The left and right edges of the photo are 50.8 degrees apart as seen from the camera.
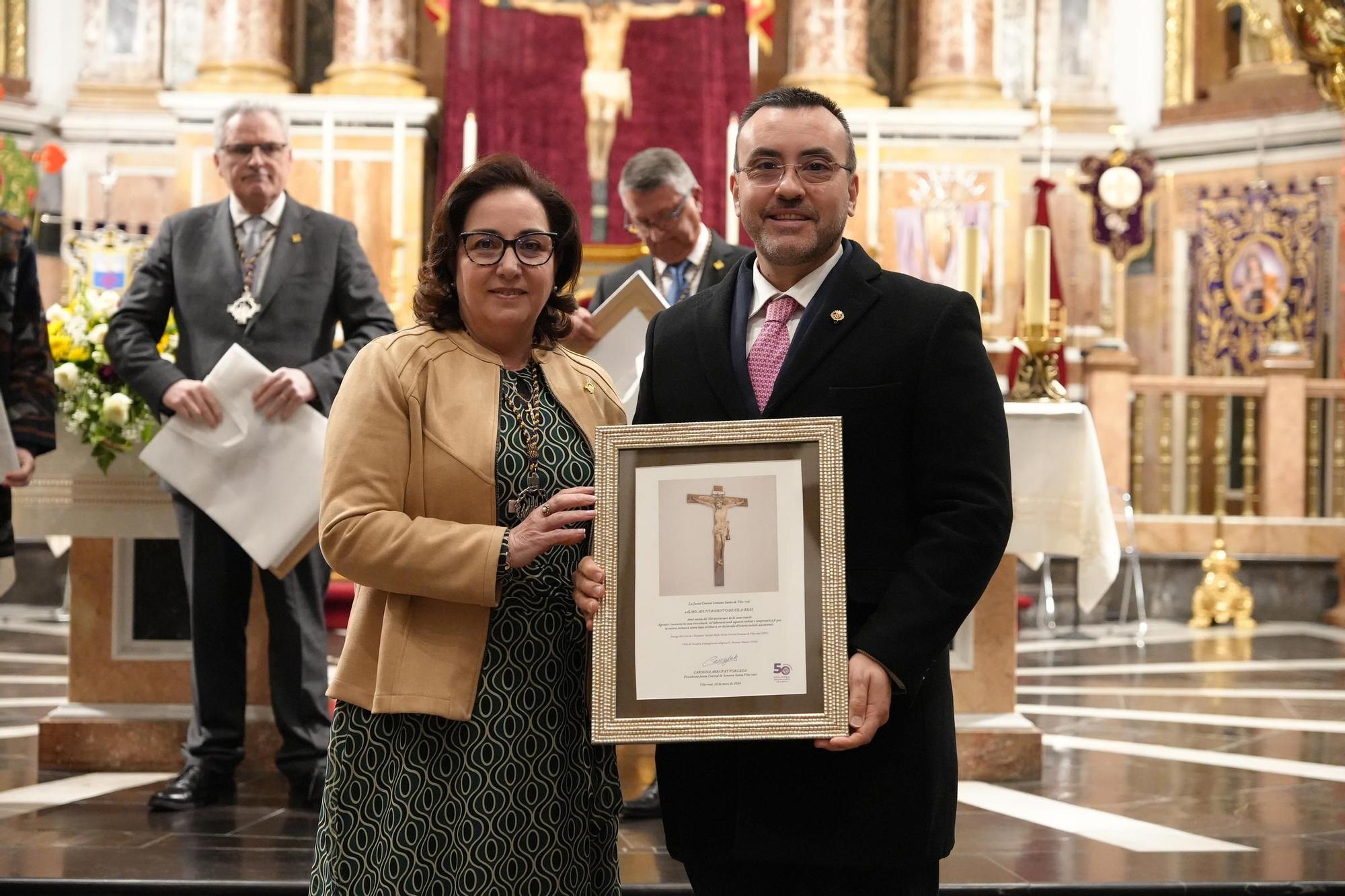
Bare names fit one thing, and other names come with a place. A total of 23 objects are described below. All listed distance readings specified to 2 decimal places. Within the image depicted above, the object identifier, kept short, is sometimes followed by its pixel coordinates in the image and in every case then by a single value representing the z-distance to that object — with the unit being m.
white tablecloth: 4.62
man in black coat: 1.96
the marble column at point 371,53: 11.38
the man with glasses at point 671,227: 4.01
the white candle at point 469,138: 7.13
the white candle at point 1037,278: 4.94
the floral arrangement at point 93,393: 4.46
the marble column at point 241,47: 11.34
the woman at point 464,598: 2.10
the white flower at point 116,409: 4.39
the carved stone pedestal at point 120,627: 4.52
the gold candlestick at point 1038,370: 4.91
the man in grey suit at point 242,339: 4.09
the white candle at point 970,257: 5.22
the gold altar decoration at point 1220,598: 8.88
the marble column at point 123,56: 12.38
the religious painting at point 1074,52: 12.62
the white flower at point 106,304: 4.53
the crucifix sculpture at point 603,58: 11.52
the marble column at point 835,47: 11.63
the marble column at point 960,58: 11.54
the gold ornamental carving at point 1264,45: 11.87
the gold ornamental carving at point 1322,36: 7.76
